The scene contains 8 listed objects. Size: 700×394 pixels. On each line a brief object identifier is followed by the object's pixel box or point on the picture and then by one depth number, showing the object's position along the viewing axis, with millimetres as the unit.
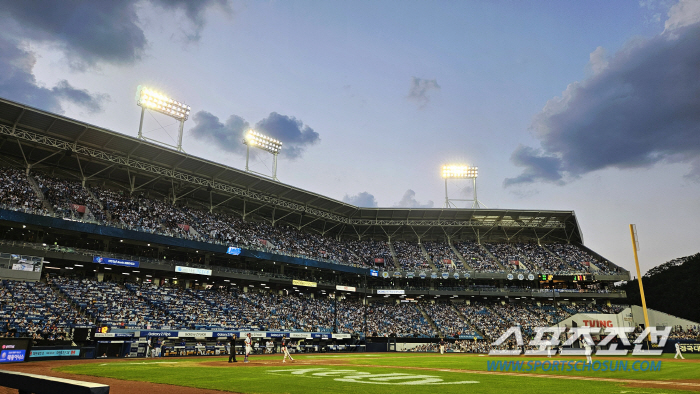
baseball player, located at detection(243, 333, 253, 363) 29109
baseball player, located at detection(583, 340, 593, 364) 25558
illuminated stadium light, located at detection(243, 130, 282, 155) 63969
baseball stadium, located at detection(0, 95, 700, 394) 20688
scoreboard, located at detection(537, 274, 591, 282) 66938
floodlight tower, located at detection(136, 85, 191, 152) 52438
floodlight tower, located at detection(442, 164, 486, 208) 81500
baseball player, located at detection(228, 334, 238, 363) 28811
